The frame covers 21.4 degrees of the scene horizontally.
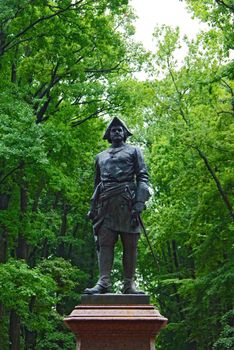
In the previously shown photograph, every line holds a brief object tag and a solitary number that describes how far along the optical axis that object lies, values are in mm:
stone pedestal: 7336
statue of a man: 8367
